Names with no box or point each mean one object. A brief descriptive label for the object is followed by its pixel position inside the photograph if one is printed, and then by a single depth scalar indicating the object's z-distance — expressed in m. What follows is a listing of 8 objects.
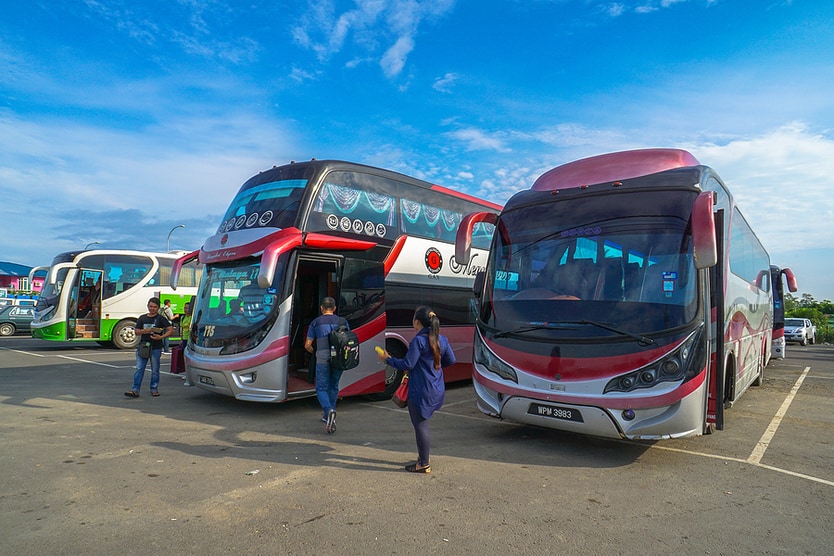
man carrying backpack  7.56
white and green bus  18.64
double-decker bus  8.45
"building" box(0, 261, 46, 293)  75.14
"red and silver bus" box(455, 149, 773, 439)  5.80
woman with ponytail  5.73
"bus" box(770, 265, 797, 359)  18.16
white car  32.17
